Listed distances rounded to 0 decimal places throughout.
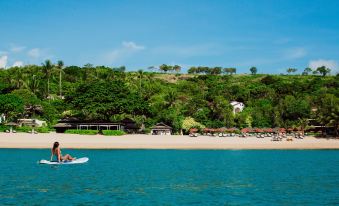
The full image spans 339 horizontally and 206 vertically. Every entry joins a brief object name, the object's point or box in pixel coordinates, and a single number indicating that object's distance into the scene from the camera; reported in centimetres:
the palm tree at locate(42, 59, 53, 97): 10852
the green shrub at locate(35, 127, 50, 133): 7256
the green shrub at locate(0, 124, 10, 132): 7131
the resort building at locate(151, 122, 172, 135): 8131
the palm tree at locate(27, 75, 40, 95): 10225
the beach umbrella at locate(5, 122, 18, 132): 7576
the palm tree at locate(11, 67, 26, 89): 10056
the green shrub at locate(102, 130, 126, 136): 7188
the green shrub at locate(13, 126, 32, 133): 7136
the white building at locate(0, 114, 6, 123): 8166
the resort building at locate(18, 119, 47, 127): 8269
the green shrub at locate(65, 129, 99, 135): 7200
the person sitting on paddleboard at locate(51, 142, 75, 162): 3642
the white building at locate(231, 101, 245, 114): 10769
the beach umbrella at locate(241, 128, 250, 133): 8311
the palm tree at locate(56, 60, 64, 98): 11538
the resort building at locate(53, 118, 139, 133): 7864
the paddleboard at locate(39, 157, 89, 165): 3669
